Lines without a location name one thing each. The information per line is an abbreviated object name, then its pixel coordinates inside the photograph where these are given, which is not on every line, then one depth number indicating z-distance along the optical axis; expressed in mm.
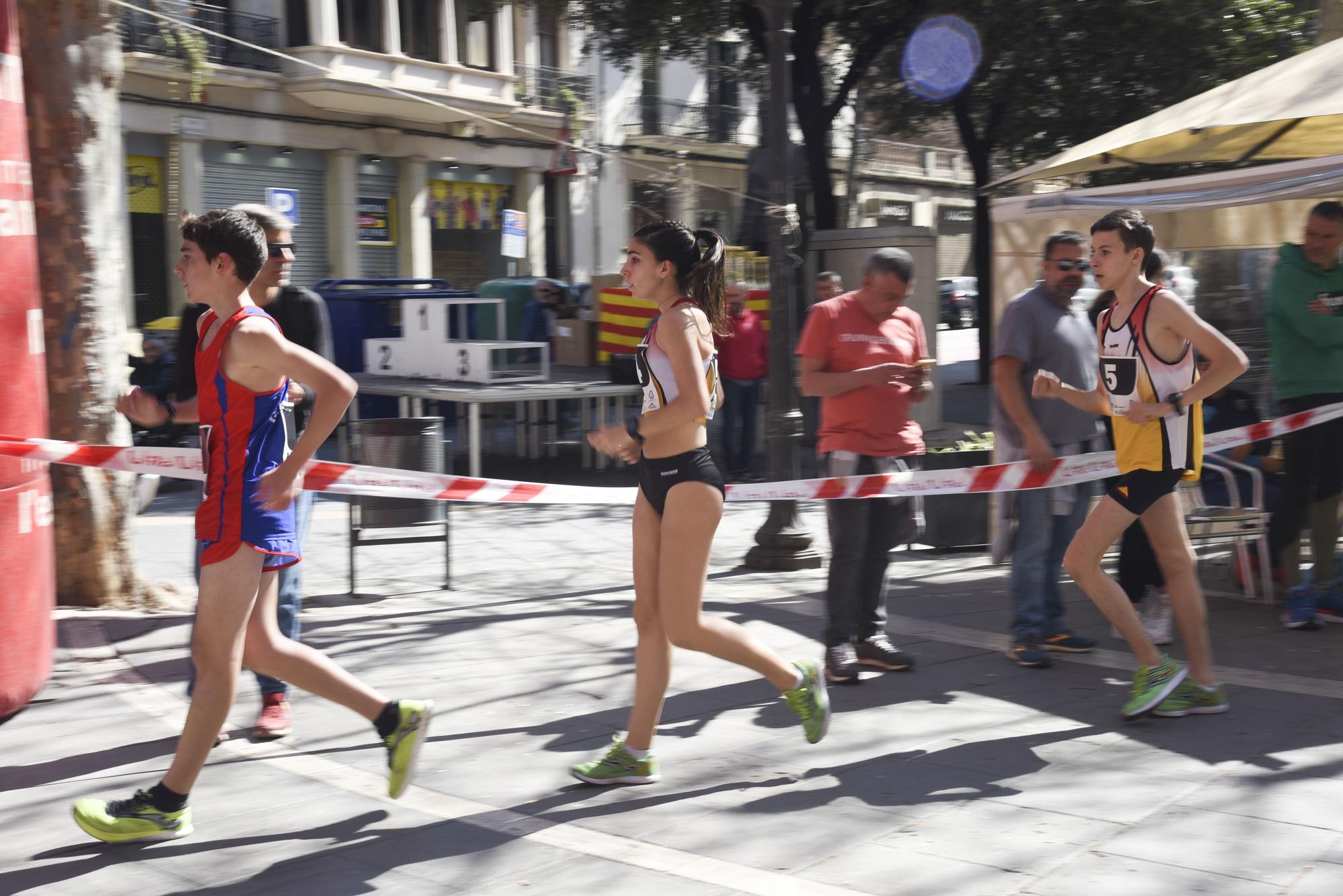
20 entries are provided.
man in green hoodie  6602
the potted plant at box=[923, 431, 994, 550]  8875
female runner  4301
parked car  41562
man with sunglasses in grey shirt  5961
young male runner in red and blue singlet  3973
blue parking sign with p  18648
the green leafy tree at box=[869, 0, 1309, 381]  18781
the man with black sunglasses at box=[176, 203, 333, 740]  5002
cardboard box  19391
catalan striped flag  17219
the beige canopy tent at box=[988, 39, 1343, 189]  7328
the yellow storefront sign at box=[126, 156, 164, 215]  25500
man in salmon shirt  5750
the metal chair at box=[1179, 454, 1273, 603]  7254
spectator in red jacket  12492
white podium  13719
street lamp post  8508
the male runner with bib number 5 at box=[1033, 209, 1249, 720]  5090
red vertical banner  5254
